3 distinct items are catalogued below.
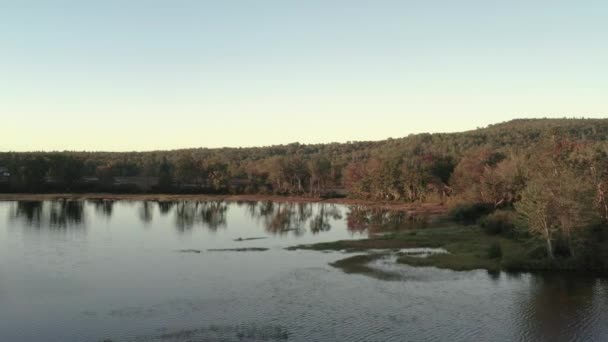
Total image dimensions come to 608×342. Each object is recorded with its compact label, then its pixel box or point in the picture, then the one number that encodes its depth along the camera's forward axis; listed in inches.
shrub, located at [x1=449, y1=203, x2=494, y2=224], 3510.6
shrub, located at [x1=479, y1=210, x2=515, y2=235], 2644.9
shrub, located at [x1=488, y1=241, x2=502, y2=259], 2117.4
